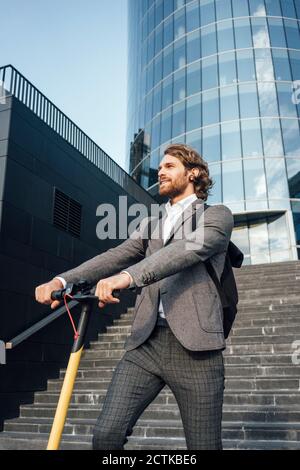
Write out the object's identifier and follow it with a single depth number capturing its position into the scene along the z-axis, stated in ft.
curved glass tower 69.97
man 5.62
